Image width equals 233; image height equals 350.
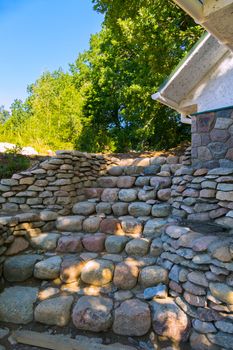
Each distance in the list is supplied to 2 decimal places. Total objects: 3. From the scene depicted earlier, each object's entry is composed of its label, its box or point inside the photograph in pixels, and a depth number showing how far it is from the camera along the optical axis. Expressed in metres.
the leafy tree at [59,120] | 10.37
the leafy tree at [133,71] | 7.53
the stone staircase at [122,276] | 2.86
